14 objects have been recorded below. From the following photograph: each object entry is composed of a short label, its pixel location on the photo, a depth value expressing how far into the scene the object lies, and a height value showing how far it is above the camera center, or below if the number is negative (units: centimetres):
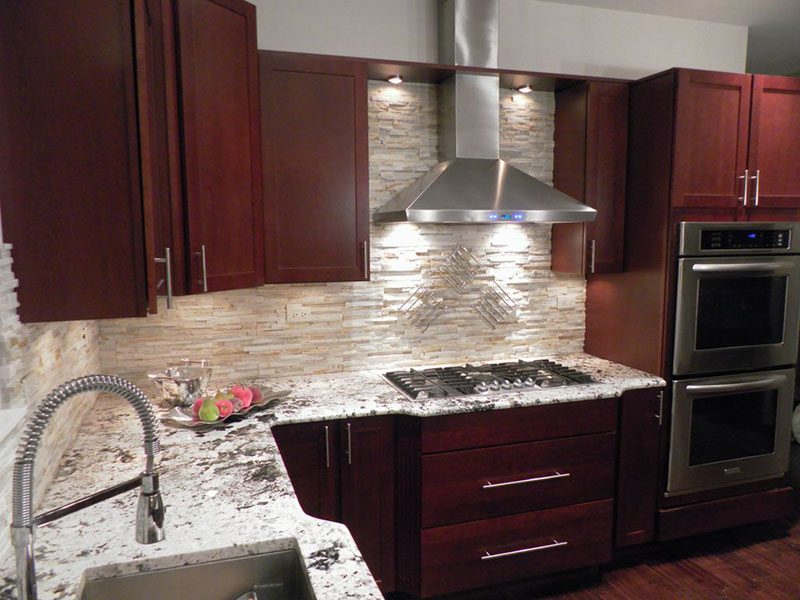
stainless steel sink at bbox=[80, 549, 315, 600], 118 -76
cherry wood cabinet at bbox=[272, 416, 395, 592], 222 -100
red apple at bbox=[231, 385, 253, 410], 218 -65
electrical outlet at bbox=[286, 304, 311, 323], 274 -42
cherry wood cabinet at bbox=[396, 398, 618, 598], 234 -115
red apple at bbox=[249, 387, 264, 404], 225 -68
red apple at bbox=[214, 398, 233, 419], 205 -66
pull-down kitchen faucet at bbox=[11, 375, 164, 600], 94 -42
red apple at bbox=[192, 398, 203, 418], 206 -66
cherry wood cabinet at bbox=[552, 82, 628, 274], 280 +29
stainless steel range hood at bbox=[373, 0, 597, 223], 246 +36
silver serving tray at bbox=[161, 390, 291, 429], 201 -70
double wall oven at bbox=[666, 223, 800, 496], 266 -61
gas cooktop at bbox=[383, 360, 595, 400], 247 -71
